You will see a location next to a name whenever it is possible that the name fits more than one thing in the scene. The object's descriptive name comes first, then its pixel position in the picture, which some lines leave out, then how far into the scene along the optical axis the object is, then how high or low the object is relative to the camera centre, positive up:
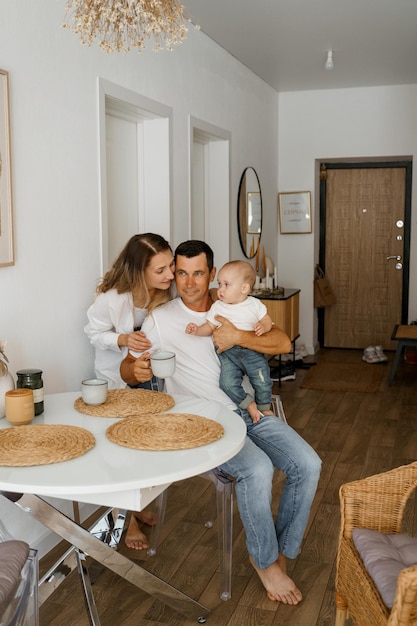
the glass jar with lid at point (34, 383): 2.19 -0.46
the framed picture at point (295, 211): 6.80 +0.26
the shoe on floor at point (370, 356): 6.57 -1.14
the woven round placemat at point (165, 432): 1.91 -0.56
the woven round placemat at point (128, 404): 2.22 -0.55
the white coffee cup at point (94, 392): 2.23 -0.50
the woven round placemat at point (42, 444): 1.79 -0.56
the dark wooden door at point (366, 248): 6.96 -0.11
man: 2.39 -0.74
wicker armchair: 1.91 -0.81
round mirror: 5.58 +0.21
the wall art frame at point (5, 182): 2.45 +0.20
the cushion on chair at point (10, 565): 1.67 -0.83
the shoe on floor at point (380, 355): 6.59 -1.13
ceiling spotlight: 5.08 +1.30
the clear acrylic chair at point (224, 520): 2.46 -1.02
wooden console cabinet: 5.62 -0.59
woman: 2.90 -0.24
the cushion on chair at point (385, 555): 1.70 -0.85
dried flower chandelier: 1.83 +0.60
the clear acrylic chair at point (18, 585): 1.68 -0.87
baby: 2.68 -0.36
